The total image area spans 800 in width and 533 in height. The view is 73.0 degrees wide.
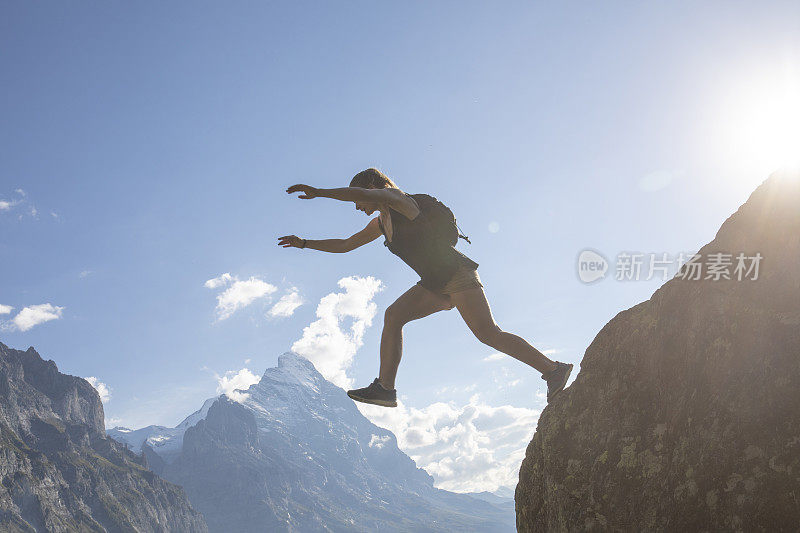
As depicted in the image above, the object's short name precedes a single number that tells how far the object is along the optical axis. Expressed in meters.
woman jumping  5.60
